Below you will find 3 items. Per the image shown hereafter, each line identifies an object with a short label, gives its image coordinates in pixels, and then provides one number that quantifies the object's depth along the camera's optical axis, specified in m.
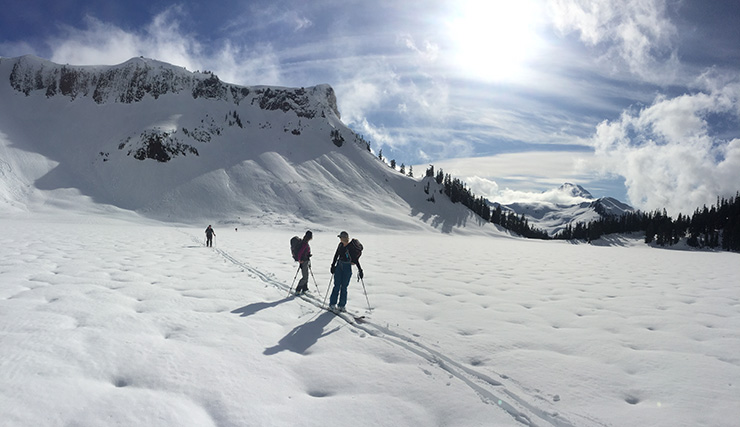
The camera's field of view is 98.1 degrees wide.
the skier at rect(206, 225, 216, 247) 26.31
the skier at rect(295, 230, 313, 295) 11.45
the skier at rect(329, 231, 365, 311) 9.44
